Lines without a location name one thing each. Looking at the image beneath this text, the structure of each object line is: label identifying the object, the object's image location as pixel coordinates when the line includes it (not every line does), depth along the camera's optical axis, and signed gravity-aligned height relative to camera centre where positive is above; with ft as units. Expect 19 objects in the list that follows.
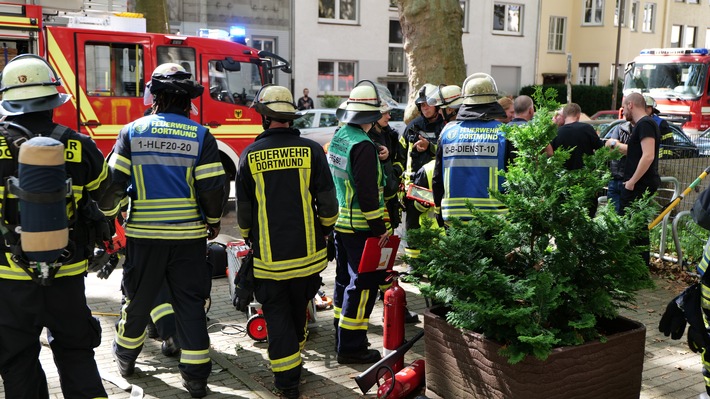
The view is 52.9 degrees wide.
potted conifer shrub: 12.01 -3.39
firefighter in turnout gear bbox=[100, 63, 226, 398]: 14.44 -2.50
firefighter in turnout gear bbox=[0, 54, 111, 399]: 11.75 -3.32
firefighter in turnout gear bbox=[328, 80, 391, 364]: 16.35 -2.83
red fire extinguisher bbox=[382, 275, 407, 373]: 14.98 -4.87
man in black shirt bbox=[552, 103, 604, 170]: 24.88 -1.75
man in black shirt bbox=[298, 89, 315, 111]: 83.41 -2.18
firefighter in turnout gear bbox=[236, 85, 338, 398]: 14.78 -2.72
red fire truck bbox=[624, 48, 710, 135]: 69.82 +0.95
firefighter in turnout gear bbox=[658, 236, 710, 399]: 13.28 -4.27
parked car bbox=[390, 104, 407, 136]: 57.72 -2.82
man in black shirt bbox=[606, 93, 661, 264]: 23.02 -2.00
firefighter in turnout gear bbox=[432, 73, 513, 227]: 16.57 -1.46
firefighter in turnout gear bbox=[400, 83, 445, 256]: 22.53 -1.66
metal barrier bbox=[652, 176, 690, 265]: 25.03 -5.02
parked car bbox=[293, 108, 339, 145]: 53.88 -2.93
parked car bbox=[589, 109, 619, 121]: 76.23 -2.62
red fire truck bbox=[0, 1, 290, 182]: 31.14 +0.56
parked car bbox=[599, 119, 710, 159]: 28.91 -2.44
